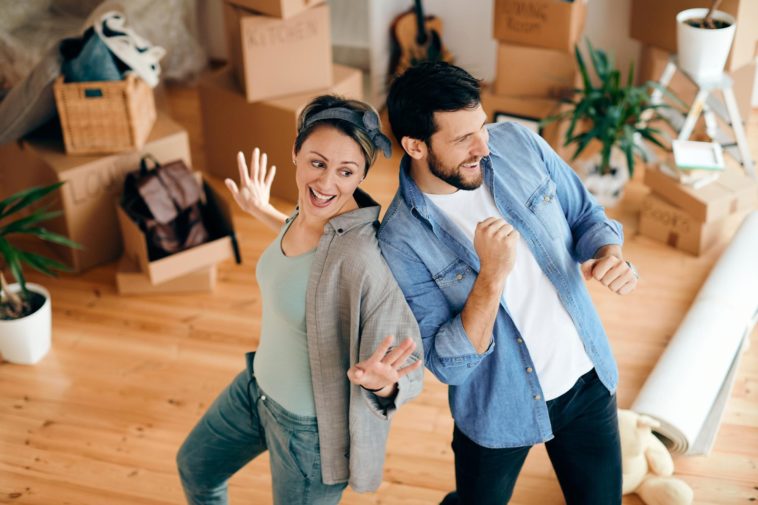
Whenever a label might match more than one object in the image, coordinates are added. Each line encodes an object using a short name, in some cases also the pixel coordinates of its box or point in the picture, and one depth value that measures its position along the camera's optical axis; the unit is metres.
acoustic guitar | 4.65
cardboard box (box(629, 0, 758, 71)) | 3.70
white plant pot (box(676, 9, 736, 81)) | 3.56
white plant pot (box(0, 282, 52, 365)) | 3.09
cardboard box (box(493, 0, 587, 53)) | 3.90
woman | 1.66
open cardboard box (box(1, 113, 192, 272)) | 3.51
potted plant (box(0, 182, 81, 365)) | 3.00
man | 1.68
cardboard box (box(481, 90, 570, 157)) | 4.07
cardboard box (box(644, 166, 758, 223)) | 3.51
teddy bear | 2.52
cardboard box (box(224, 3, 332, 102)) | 3.73
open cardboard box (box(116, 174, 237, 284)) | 3.36
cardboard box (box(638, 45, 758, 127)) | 4.01
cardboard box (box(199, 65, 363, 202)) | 3.90
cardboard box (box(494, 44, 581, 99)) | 4.10
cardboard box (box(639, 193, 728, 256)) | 3.61
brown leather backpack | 3.42
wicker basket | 3.45
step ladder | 3.73
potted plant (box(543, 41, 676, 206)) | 3.74
